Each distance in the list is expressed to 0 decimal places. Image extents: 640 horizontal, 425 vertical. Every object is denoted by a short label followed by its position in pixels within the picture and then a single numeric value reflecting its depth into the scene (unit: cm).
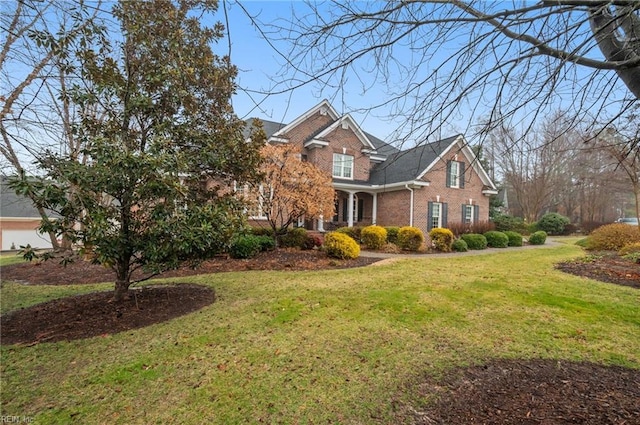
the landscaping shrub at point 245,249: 1045
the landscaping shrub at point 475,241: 1526
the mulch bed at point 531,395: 255
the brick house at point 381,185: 1864
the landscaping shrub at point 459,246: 1464
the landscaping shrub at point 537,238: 1836
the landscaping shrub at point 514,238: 1716
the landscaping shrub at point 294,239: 1256
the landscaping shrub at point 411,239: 1389
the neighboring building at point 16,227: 2475
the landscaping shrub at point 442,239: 1434
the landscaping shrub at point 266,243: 1169
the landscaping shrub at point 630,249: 1109
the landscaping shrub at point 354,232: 1520
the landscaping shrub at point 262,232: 1315
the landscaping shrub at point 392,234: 1511
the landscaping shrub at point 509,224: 2519
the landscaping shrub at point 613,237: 1295
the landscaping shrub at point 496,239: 1630
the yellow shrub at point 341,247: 1070
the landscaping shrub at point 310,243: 1263
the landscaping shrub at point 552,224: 2830
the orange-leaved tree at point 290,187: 1177
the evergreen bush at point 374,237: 1395
